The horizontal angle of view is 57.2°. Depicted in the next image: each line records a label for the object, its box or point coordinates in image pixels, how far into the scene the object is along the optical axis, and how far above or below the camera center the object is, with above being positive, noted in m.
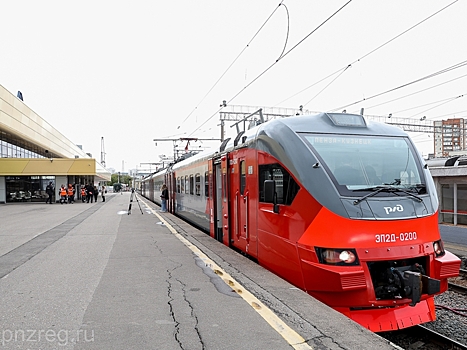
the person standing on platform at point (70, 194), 34.63 -0.44
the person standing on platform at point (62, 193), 33.79 -0.37
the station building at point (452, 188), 12.24 -0.21
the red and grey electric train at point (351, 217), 5.32 -0.47
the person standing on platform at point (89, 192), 36.19 -0.33
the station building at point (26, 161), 28.86 +2.24
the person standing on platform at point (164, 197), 22.77 -0.55
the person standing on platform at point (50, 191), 34.13 -0.16
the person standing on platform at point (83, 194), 36.78 -0.48
